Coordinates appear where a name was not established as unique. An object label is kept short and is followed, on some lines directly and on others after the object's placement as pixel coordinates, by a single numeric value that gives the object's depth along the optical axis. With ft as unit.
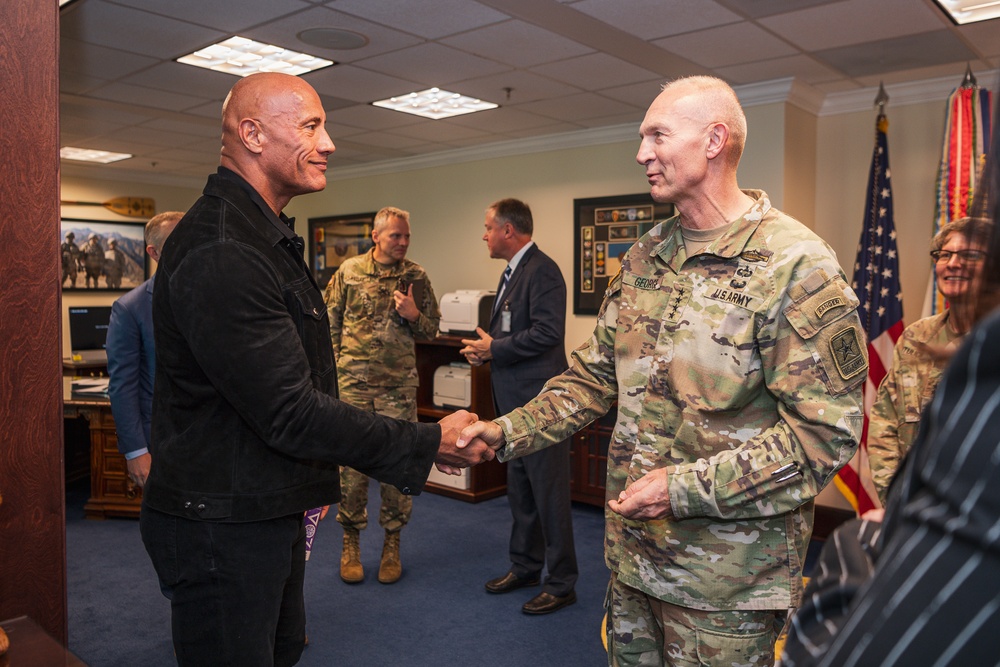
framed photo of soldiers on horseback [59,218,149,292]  28.40
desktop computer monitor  22.56
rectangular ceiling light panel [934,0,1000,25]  11.53
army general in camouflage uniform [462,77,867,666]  4.68
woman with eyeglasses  8.53
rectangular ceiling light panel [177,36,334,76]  13.89
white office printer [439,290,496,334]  19.40
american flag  14.83
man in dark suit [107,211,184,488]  9.37
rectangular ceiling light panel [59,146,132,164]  24.96
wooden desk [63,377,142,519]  16.35
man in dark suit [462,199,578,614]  11.75
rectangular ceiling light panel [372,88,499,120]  17.16
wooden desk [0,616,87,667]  5.53
